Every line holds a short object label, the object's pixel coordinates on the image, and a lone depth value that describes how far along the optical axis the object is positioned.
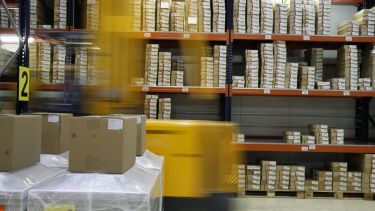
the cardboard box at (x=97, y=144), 3.04
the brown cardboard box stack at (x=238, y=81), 7.99
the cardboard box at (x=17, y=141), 2.91
